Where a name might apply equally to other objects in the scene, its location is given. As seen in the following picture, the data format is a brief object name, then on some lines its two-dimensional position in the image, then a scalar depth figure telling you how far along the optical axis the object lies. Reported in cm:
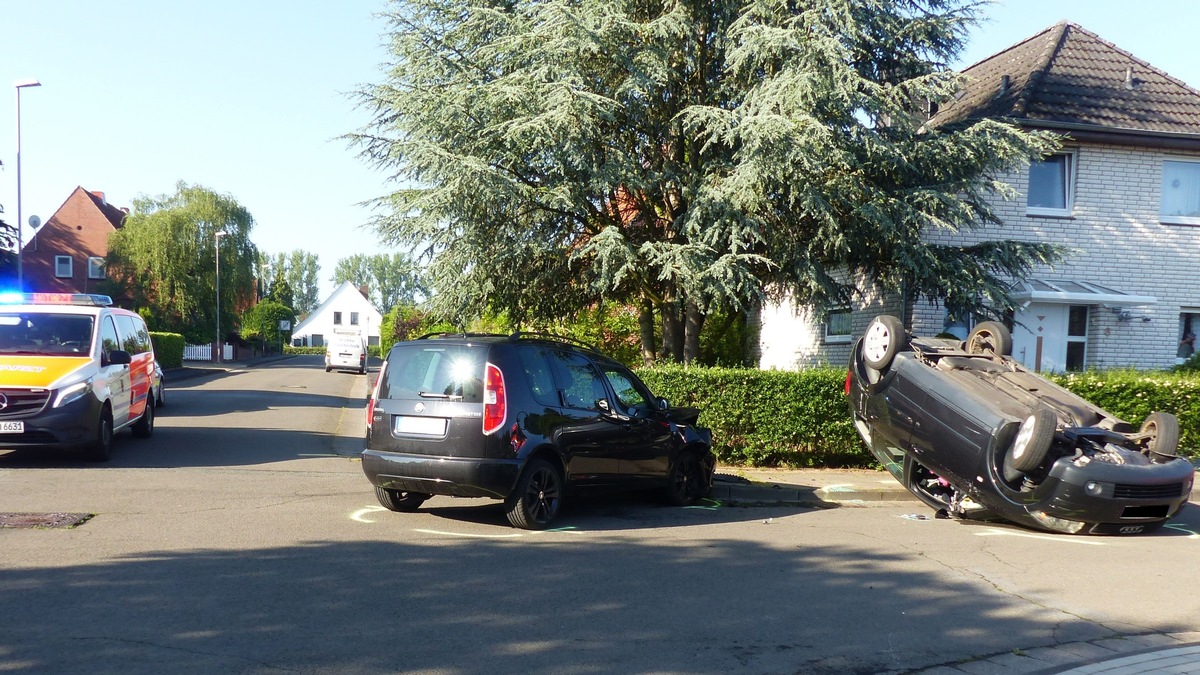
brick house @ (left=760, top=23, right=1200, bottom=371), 1791
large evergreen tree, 1302
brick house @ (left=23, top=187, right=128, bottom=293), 6288
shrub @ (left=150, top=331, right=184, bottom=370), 3484
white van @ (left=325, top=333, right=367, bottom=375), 4566
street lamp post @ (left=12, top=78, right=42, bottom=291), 2556
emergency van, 1041
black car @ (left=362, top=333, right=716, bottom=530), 789
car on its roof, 826
